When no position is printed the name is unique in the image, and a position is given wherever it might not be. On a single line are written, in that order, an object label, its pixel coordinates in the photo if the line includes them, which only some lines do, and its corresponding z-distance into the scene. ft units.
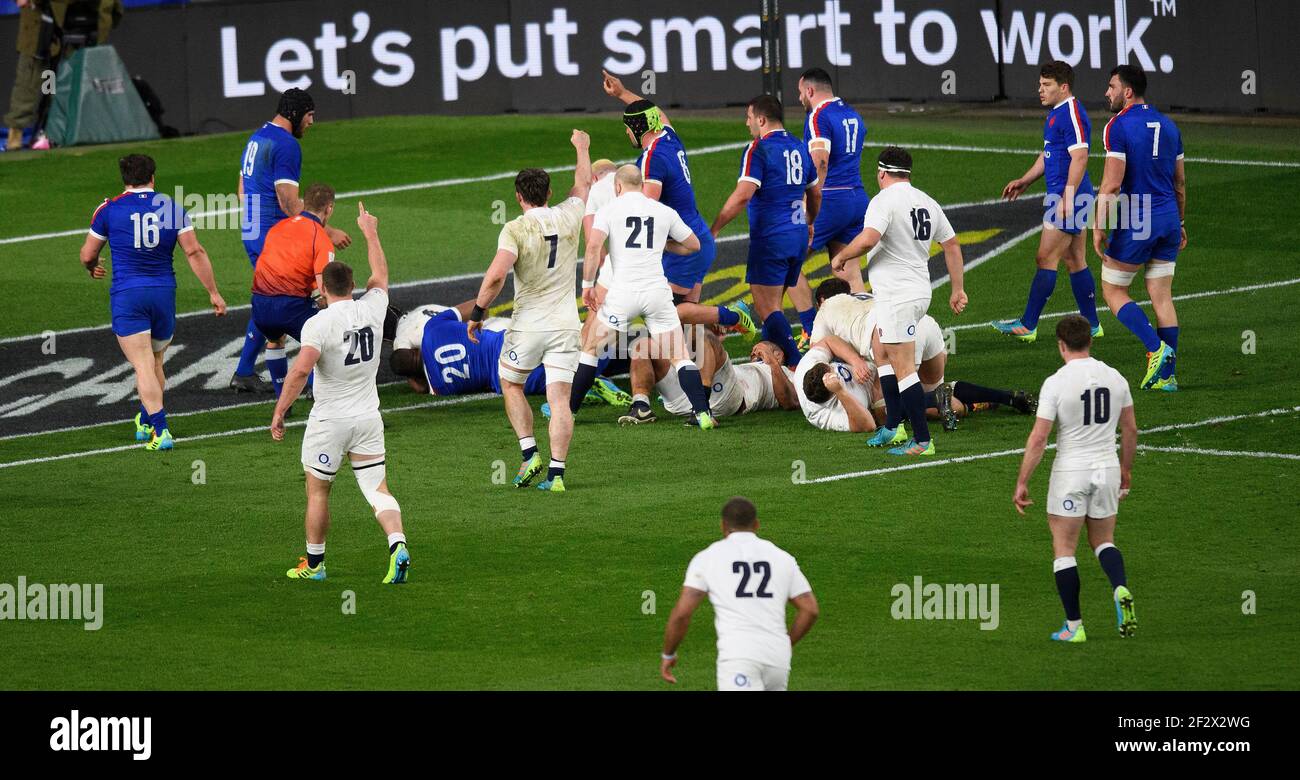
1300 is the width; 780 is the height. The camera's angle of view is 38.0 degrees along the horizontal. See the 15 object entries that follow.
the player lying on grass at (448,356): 55.06
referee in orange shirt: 49.49
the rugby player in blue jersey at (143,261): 48.21
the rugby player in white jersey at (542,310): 42.39
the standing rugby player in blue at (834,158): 56.85
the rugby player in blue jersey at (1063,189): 54.75
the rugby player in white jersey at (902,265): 44.62
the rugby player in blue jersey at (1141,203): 50.96
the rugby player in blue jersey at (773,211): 51.90
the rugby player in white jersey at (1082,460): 31.14
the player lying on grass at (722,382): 50.67
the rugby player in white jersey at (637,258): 45.83
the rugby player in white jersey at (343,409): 35.70
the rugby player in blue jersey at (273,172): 53.42
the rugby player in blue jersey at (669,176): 49.83
